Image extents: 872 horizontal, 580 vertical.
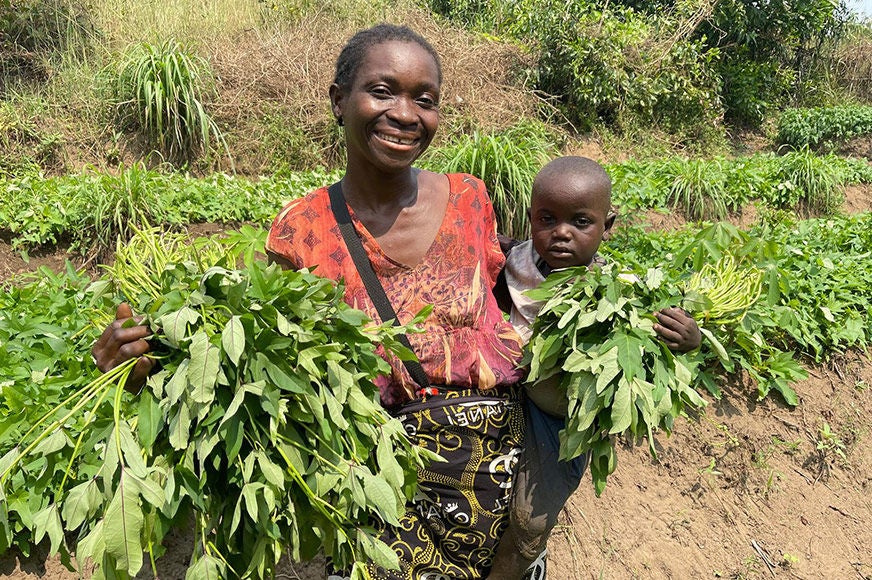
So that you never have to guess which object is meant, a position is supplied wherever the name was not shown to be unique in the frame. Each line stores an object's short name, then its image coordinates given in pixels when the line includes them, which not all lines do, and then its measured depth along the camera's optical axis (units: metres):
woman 1.84
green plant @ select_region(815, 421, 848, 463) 3.85
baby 1.95
